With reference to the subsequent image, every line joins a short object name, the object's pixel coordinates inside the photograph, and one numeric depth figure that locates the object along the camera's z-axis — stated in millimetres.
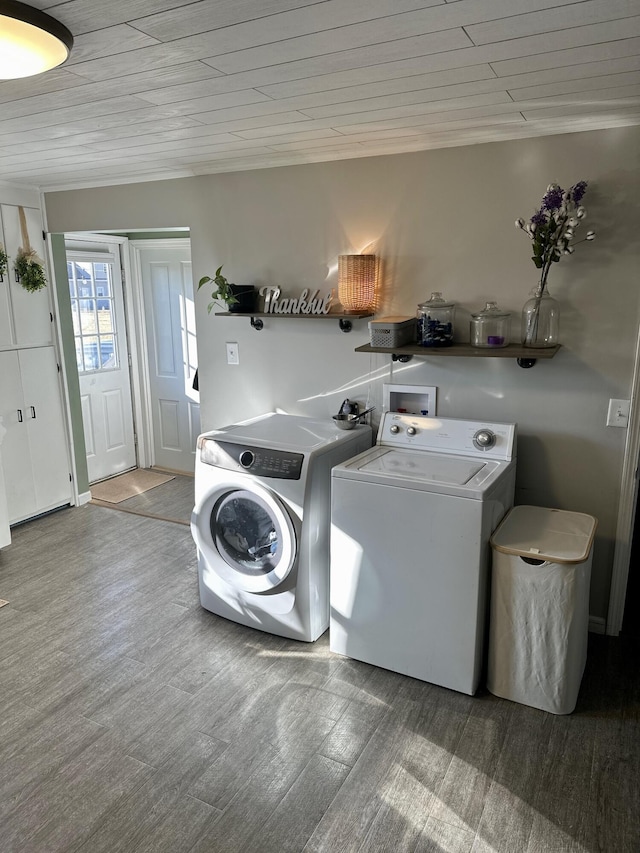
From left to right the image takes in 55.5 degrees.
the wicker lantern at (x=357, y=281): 2902
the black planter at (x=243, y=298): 3268
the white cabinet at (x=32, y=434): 3902
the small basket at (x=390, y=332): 2730
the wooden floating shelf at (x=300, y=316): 2968
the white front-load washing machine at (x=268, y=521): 2605
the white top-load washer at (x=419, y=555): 2271
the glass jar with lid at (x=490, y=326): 2645
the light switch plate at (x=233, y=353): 3528
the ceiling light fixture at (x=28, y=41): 1303
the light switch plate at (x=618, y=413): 2549
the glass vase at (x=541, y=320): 2551
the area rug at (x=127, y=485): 4648
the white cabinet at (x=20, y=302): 3811
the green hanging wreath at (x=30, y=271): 3857
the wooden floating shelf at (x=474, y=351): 2471
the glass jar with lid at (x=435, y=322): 2736
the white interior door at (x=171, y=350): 4762
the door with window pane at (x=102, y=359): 4648
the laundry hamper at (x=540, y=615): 2172
